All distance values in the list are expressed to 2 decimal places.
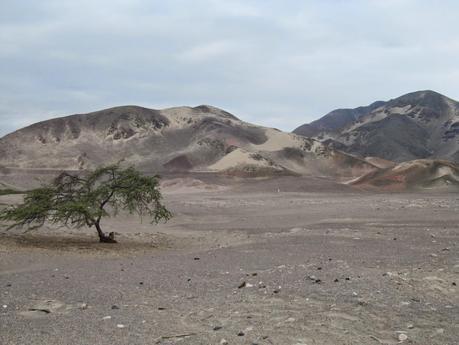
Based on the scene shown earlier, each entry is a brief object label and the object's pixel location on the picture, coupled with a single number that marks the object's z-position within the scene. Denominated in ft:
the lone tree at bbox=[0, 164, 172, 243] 65.82
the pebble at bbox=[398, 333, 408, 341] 22.93
